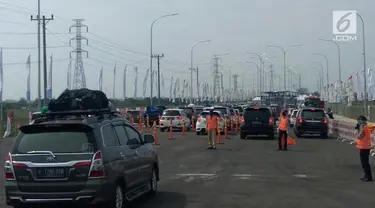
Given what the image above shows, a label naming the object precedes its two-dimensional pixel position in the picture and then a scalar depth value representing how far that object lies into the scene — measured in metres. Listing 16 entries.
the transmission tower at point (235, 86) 146.05
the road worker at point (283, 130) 26.63
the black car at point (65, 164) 9.82
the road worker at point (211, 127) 27.28
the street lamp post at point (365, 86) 49.71
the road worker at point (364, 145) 16.33
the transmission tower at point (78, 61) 57.58
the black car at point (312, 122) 37.59
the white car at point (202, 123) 40.16
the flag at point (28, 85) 57.84
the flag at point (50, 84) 53.22
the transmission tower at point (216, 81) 112.89
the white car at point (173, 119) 45.59
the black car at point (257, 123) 35.56
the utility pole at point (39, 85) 43.74
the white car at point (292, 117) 47.56
